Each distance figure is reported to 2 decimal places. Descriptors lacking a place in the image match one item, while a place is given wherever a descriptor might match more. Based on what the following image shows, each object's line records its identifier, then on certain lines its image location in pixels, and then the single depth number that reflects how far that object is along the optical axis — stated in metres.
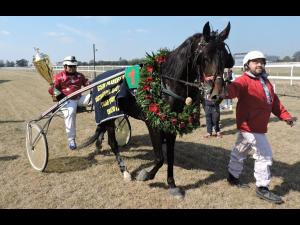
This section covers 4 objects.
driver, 4.35
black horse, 2.52
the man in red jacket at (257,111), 2.94
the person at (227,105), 8.19
